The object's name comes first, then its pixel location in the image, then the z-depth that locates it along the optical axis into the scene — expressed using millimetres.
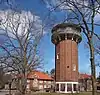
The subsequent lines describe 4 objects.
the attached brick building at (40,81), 44639
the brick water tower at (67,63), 28365
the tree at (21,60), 12682
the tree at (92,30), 7158
